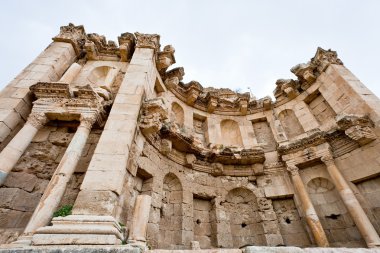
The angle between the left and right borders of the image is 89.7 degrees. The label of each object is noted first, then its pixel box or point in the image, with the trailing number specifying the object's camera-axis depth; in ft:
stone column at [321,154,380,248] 18.97
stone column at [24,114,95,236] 11.66
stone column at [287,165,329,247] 21.03
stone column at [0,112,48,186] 14.35
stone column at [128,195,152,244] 12.98
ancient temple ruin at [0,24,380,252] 13.61
